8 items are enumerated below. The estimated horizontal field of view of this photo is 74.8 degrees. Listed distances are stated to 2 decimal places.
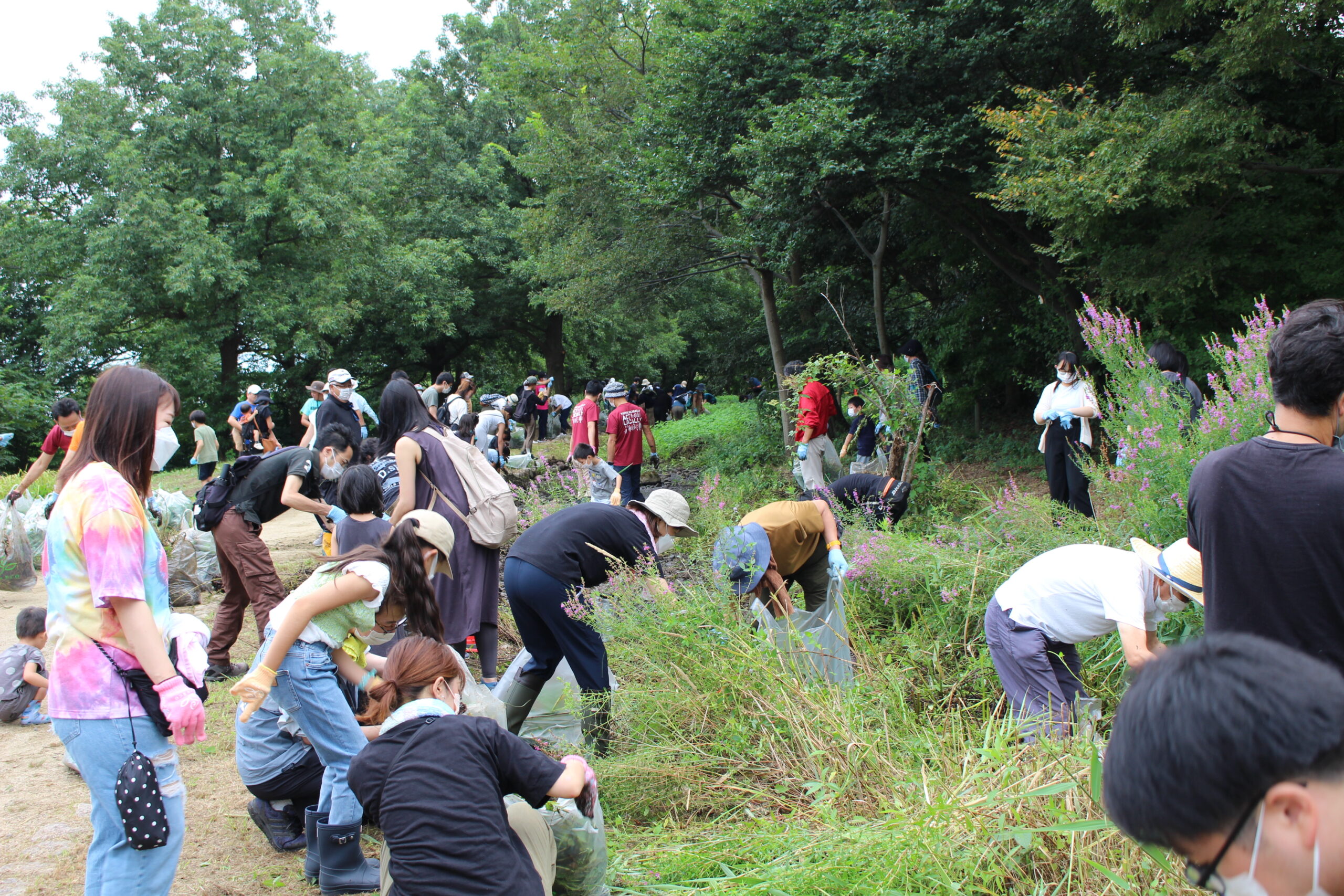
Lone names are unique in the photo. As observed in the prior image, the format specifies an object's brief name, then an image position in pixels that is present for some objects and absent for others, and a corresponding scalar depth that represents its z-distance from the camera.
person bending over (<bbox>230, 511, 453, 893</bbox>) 3.03
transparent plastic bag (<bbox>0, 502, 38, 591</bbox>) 7.78
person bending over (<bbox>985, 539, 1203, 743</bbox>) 2.80
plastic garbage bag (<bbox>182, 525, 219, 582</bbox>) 7.62
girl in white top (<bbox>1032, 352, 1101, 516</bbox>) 7.41
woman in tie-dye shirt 2.25
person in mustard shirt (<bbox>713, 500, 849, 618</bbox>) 4.20
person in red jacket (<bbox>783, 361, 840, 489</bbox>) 9.26
